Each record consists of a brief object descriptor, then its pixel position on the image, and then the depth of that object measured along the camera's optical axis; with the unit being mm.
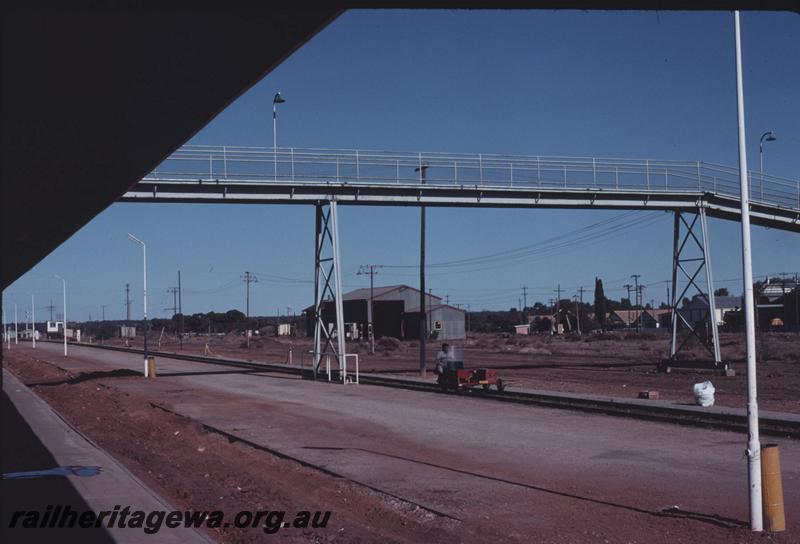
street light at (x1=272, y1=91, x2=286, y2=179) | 31766
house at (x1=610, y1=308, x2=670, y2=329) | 152875
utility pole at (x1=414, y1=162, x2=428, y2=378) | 38238
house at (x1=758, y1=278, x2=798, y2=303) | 96438
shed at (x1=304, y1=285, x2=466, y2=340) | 117875
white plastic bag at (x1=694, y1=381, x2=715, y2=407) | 22672
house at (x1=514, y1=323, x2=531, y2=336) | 154962
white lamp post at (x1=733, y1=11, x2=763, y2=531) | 9523
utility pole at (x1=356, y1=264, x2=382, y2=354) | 107444
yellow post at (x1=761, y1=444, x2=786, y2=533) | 9456
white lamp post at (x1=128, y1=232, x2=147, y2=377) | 51019
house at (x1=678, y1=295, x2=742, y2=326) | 112000
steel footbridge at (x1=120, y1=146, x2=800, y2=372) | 32250
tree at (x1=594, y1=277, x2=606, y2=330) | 151500
